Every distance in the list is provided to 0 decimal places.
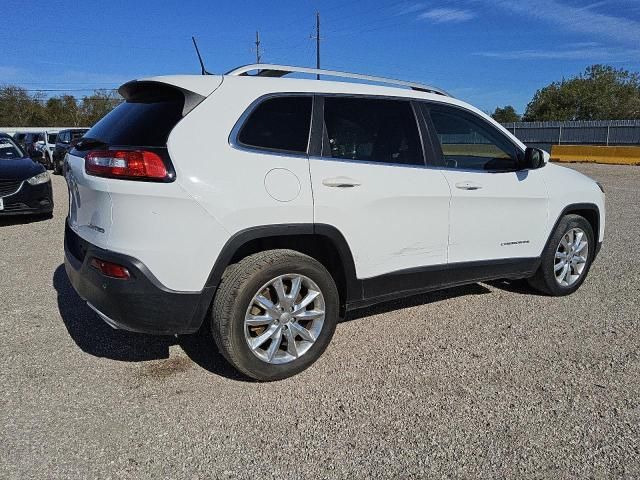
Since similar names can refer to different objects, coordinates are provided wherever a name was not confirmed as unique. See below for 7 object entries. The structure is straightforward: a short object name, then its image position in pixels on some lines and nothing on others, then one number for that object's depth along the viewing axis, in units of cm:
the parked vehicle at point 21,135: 2667
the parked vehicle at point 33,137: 2430
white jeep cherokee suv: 275
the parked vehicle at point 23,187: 815
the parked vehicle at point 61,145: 1970
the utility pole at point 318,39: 4700
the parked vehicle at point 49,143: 2186
